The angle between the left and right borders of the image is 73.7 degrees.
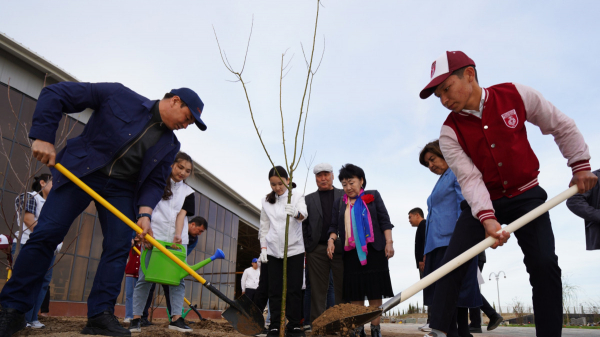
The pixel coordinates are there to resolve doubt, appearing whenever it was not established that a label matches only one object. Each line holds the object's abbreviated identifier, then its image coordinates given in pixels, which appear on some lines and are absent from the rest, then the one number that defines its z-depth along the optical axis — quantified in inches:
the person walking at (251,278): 373.4
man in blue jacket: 102.3
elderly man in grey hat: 190.2
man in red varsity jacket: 94.7
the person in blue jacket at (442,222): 149.5
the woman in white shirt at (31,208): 190.5
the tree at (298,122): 129.9
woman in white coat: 157.8
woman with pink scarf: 161.2
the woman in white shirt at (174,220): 168.1
